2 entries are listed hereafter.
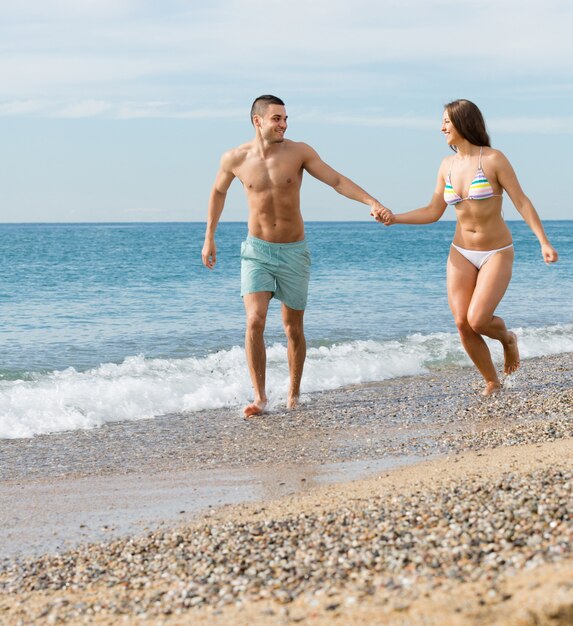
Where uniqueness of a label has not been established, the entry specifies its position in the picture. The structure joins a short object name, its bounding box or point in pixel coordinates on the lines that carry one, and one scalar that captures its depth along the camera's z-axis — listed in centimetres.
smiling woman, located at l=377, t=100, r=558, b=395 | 670
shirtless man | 711
